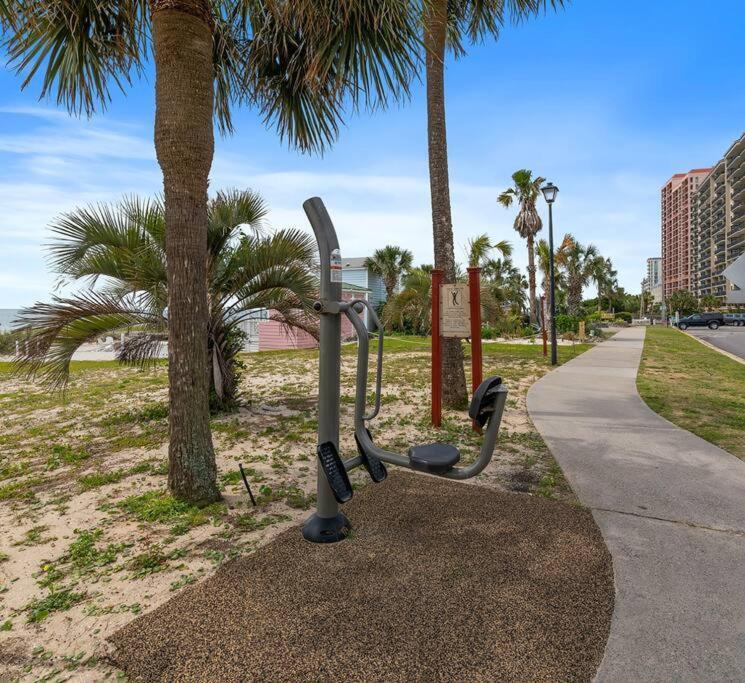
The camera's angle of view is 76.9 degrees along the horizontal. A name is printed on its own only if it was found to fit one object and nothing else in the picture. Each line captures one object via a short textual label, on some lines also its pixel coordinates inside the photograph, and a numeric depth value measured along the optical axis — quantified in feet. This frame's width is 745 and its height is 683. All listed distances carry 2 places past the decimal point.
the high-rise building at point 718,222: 281.74
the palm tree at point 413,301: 67.26
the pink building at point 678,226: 408.05
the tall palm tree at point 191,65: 11.38
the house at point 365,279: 104.73
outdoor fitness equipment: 8.81
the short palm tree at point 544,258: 94.27
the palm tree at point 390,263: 104.01
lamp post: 41.27
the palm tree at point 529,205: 88.59
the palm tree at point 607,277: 156.64
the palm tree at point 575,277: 127.54
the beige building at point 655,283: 525.18
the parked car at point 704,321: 137.28
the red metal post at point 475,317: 19.30
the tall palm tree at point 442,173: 21.82
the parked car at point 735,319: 153.28
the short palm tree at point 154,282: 17.58
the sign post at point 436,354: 20.20
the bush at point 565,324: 85.76
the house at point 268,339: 68.54
